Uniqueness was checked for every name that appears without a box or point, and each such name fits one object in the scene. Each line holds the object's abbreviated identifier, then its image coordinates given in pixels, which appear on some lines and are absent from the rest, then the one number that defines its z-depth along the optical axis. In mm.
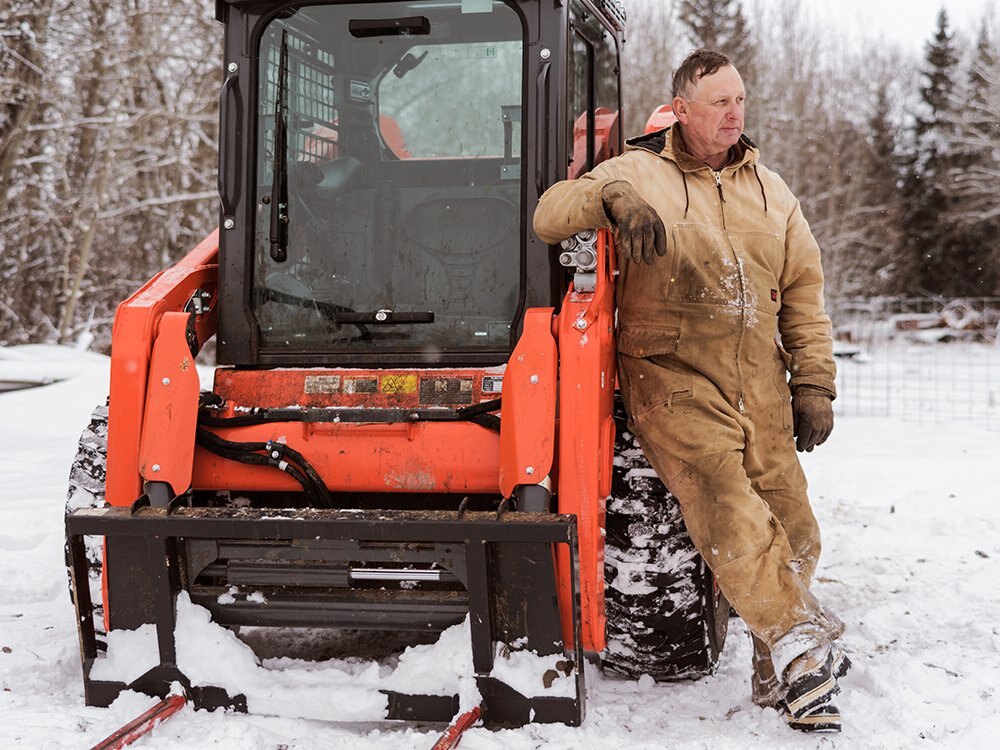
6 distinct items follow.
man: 3107
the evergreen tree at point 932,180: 37656
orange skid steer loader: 3053
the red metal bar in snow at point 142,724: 2713
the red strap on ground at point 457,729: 2762
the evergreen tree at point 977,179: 34281
